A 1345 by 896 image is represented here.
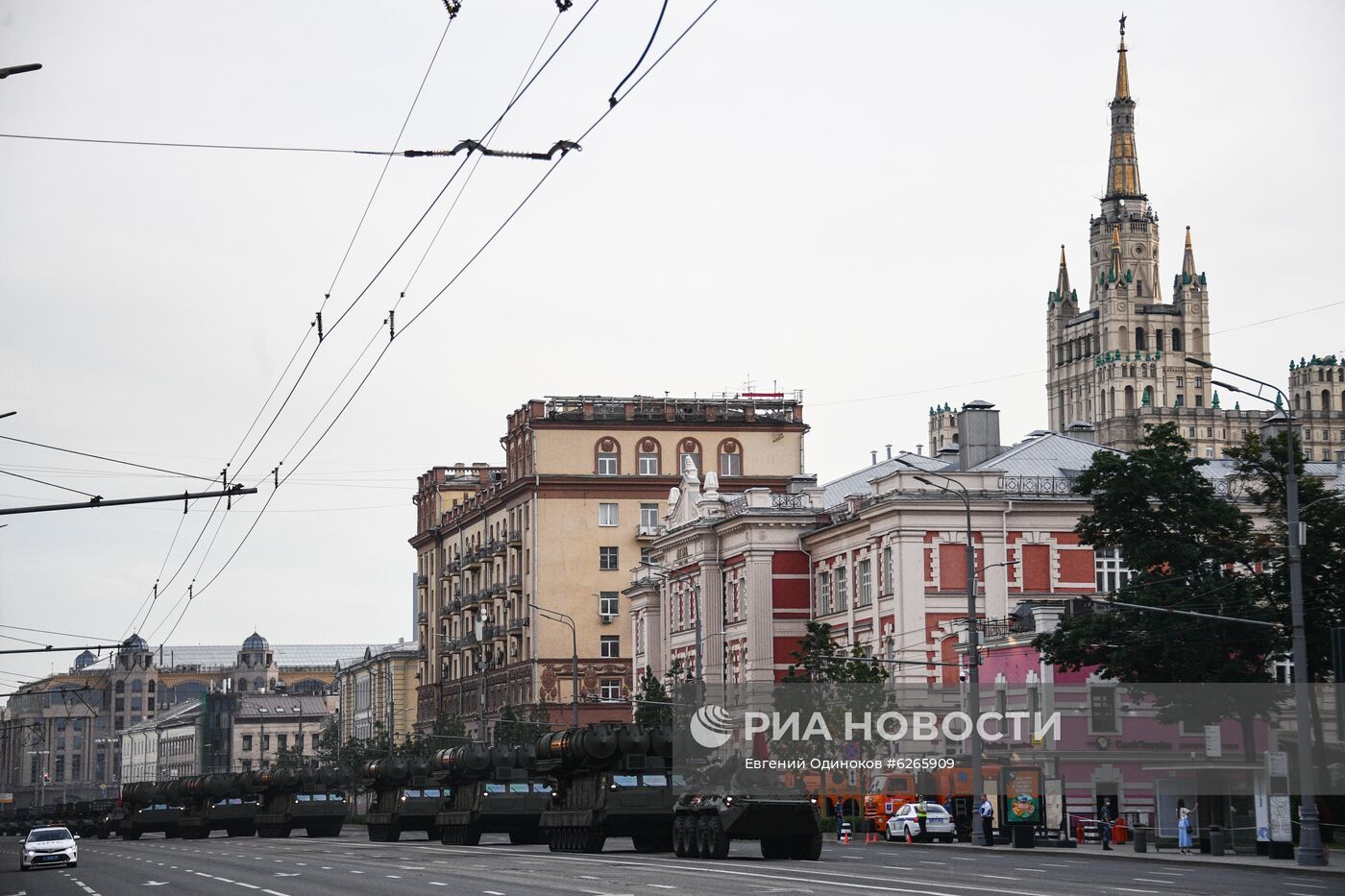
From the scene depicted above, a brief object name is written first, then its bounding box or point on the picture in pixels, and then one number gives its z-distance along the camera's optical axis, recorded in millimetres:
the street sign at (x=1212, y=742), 62344
